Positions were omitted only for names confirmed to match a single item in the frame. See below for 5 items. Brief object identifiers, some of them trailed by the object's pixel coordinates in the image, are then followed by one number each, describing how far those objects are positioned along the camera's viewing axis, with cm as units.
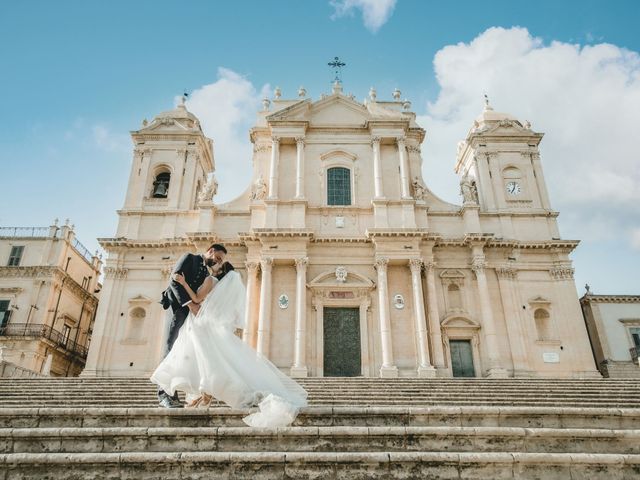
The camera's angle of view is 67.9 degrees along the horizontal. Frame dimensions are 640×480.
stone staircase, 460
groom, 604
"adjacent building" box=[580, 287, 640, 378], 2427
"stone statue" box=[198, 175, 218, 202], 2189
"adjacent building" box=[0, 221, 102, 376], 2405
